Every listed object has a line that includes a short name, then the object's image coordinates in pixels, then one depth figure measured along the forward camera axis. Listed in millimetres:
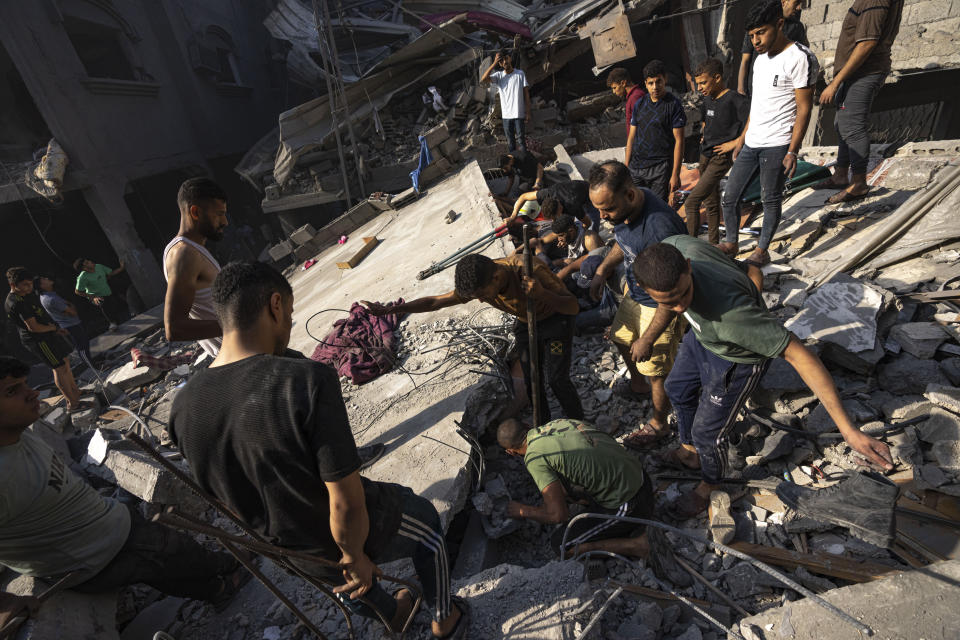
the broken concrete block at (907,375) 2803
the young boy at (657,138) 4191
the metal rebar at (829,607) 1519
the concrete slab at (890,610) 1499
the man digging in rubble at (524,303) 2746
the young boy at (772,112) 3285
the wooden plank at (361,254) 7040
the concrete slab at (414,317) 2922
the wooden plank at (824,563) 2152
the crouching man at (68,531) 2086
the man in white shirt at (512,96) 7172
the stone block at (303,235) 9039
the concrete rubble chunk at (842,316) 3053
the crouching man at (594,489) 2471
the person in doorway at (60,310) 6676
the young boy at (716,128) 4035
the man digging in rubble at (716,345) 2047
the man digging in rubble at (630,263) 2850
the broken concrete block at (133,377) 6691
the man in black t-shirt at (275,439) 1384
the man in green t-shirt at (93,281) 8156
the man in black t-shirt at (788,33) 4379
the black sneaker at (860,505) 1846
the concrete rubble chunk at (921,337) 2904
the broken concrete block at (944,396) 2521
